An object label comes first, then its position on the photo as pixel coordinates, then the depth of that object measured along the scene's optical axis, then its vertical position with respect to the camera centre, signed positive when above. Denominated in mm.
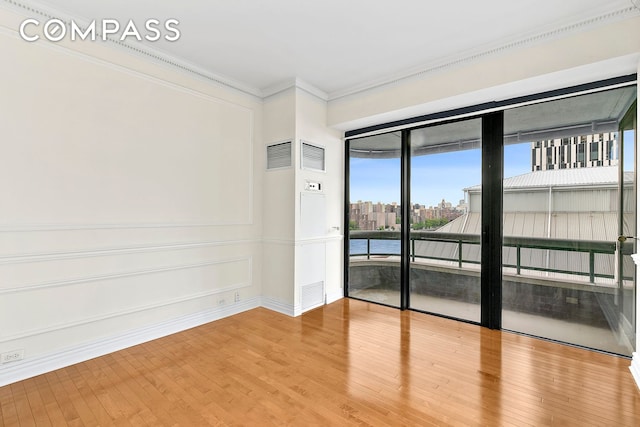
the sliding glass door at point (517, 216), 2910 -7
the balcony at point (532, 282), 2938 -730
